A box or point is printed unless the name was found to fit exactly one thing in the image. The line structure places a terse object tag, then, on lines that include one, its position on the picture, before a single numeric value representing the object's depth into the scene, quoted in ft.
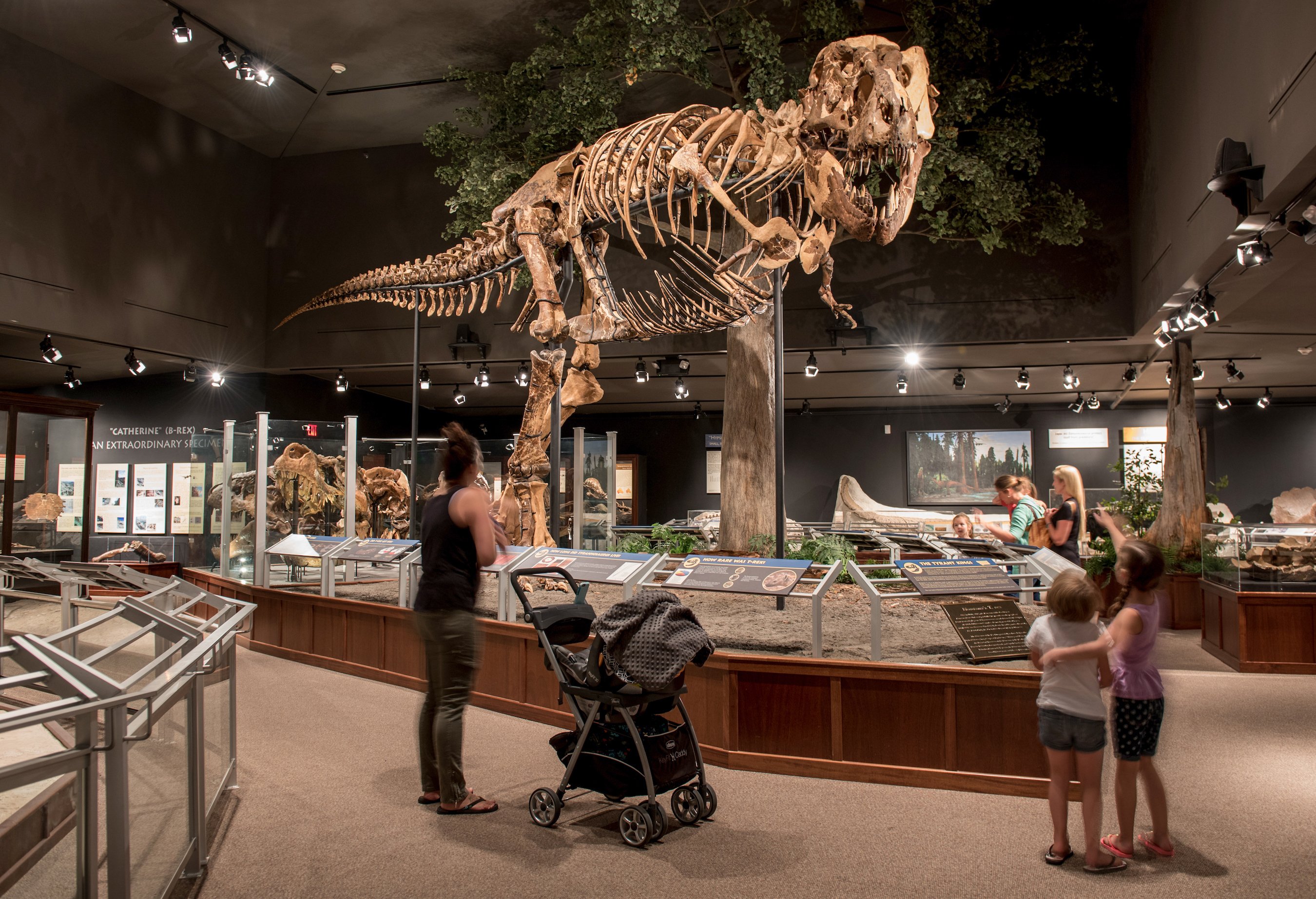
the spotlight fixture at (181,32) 25.16
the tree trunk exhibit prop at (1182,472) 26.89
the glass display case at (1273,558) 19.25
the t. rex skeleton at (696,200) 15.11
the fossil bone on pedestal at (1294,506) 40.45
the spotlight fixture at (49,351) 29.78
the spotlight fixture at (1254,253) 16.38
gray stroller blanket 9.84
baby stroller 9.94
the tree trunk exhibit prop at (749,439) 25.68
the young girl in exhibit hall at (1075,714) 9.02
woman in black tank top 10.72
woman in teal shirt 18.85
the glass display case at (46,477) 29.89
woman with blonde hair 17.79
